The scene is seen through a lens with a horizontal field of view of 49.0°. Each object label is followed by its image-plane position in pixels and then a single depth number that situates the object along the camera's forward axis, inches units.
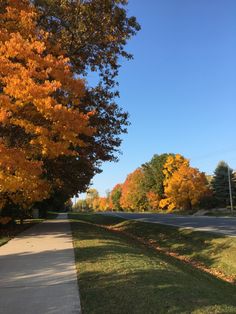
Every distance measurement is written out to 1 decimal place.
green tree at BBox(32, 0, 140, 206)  389.1
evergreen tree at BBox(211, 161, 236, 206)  1701.7
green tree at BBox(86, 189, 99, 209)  4228.8
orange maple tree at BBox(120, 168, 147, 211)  2329.3
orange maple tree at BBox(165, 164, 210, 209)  1497.8
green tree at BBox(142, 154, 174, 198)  2169.7
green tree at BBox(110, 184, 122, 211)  3162.9
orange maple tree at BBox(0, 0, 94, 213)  279.3
